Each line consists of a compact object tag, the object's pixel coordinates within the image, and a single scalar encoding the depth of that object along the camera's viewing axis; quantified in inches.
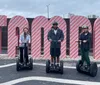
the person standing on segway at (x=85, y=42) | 319.6
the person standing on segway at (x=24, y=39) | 344.7
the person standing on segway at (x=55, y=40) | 327.6
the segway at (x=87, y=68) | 318.3
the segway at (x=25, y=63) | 345.1
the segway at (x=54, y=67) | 328.2
